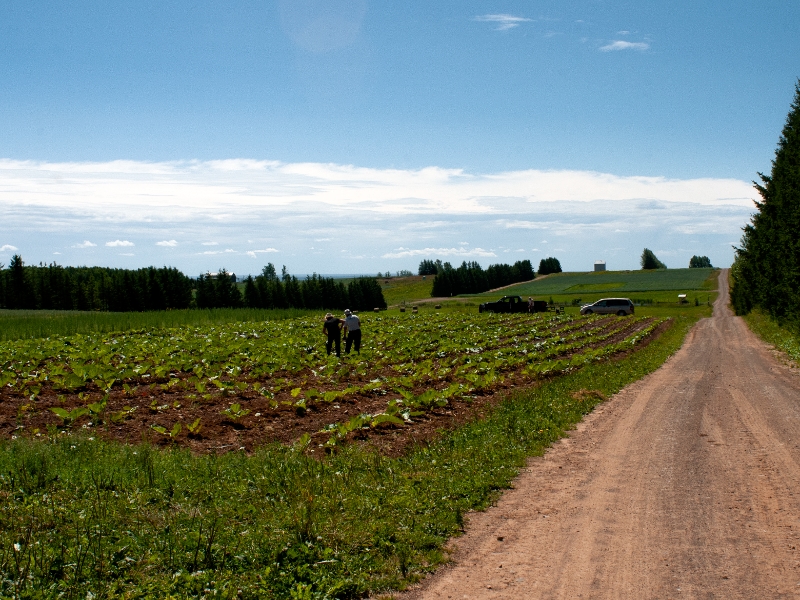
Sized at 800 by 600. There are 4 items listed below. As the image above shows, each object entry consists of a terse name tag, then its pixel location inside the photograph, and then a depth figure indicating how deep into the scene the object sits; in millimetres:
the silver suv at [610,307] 55562
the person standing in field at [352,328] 23297
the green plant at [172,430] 10939
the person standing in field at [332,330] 23031
